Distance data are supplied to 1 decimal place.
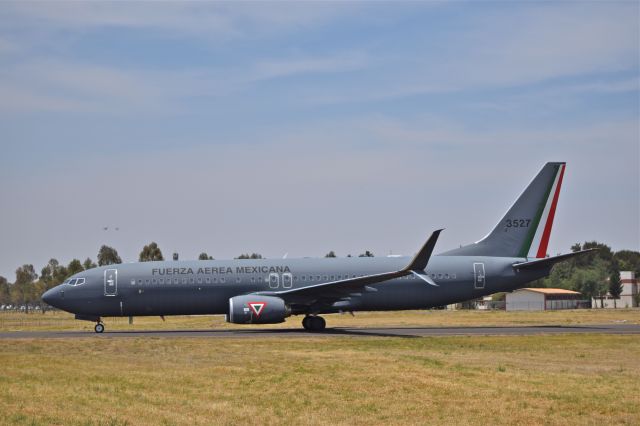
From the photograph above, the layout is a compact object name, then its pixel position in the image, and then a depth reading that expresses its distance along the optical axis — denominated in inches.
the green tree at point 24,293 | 6707.7
